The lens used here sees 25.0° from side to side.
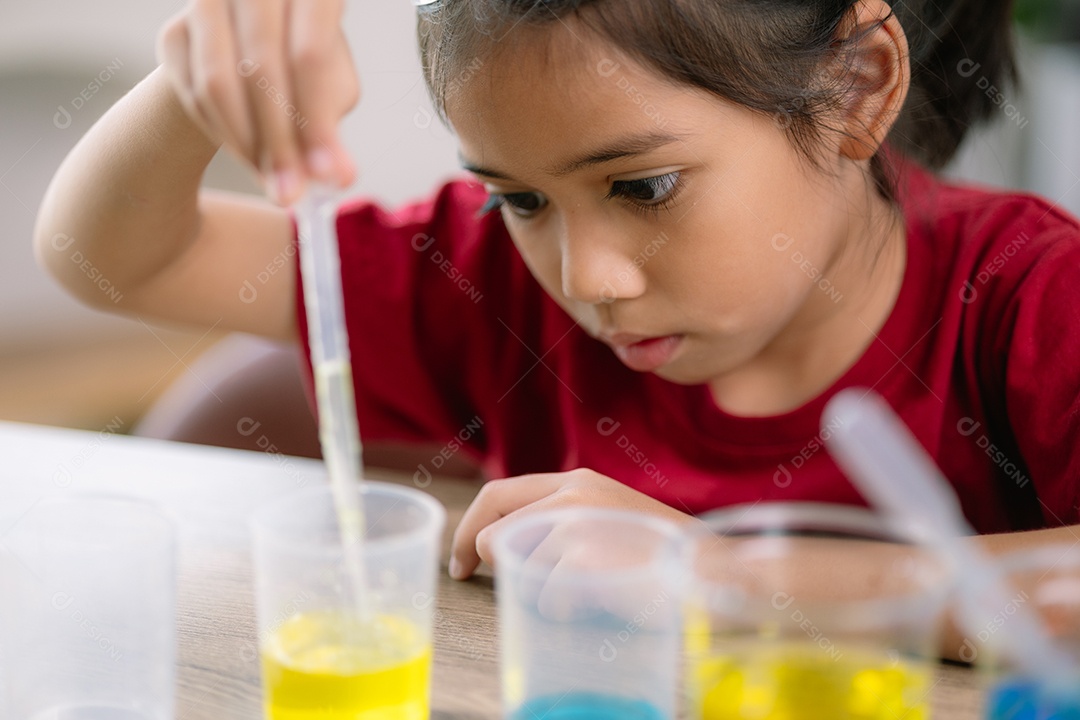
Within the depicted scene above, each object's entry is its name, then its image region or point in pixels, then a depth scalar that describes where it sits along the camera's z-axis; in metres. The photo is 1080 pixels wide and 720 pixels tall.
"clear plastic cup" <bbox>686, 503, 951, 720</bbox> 0.55
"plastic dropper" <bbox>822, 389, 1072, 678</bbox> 0.56
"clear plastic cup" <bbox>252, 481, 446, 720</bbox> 0.60
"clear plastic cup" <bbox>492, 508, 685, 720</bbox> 0.58
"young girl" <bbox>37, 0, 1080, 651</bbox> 0.70
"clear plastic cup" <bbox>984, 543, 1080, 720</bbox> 0.56
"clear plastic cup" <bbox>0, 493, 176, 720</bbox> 0.62
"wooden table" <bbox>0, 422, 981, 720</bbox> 0.64
